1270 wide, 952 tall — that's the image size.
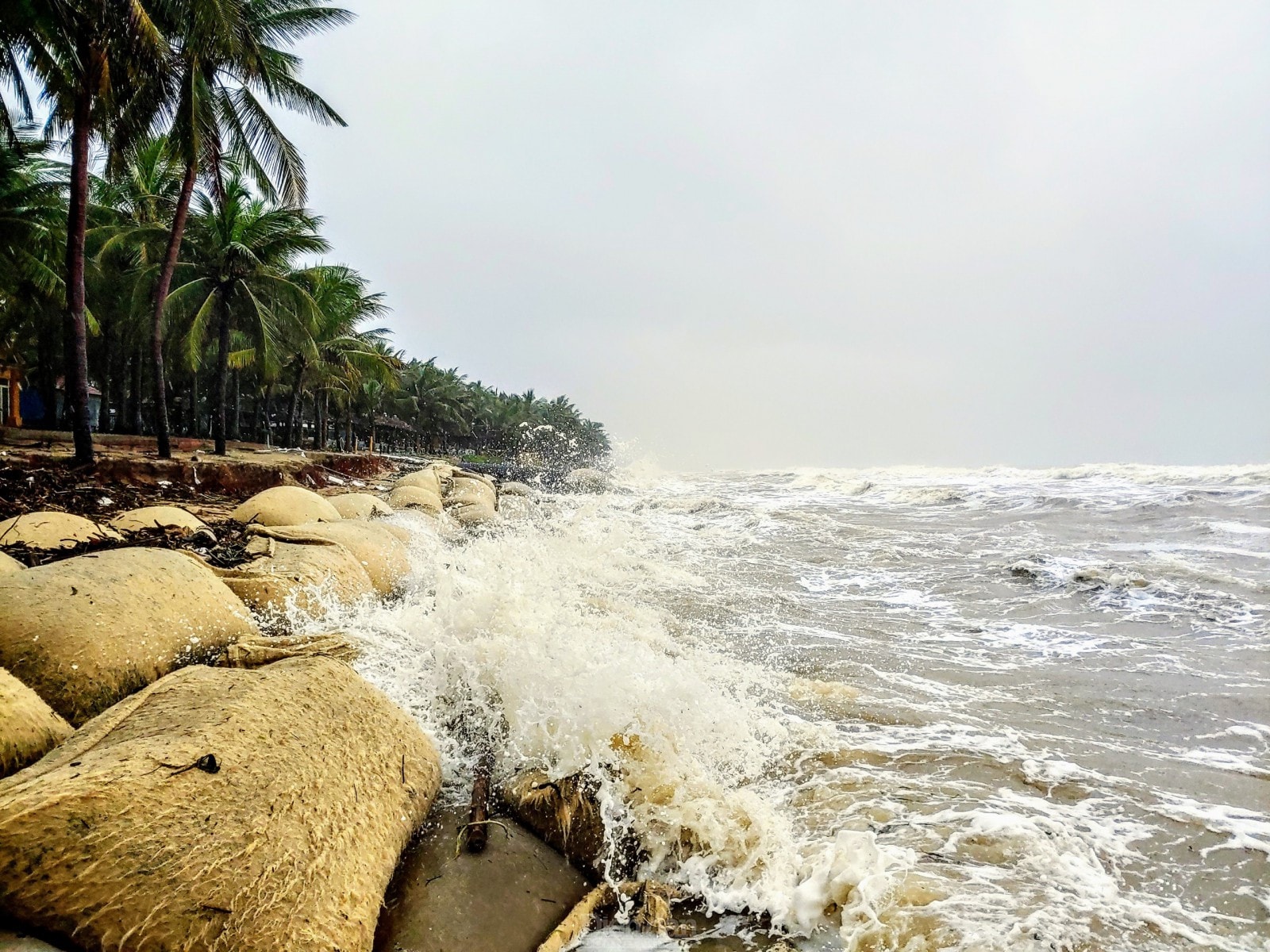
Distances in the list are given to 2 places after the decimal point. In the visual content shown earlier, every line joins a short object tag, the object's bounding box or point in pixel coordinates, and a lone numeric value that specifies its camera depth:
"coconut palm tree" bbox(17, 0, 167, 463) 8.52
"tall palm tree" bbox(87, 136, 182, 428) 18.06
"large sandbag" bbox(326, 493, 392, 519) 7.51
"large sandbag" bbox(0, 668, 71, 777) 1.67
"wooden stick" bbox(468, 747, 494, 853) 2.17
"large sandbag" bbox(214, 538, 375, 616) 3.39
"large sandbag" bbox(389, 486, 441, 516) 9.79
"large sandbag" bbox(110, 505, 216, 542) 4.36
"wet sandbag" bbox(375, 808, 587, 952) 1.84
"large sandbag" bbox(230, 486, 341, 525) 5.91
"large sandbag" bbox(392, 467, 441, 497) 12.32
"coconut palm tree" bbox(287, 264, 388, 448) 21.31
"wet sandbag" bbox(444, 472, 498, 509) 12.84
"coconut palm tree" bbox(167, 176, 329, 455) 17.08
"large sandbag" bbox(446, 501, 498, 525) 10.84
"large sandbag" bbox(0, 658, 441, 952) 1.36
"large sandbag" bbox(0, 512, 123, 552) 3.51
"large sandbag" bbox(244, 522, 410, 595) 4.51
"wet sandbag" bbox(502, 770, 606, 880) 2.30
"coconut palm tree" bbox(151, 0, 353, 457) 9.84
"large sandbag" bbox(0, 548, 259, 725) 2.13
